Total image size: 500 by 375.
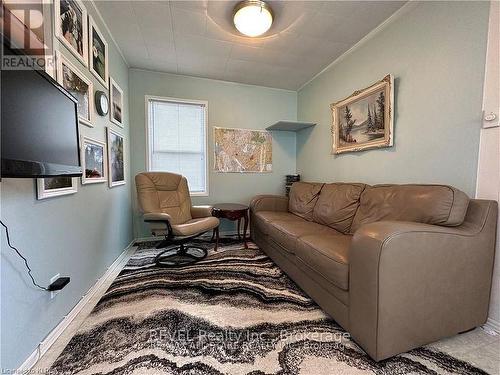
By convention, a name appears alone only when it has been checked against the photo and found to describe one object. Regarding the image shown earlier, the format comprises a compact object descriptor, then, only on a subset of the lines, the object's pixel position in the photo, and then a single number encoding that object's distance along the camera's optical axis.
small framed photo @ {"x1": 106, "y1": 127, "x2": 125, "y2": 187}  2.17
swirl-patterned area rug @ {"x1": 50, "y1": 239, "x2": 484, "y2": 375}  1.07
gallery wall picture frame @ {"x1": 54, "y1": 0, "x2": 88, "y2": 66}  1.32
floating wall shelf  3.18
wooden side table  2.70
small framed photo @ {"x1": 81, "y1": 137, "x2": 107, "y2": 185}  1.65
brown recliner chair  2.20
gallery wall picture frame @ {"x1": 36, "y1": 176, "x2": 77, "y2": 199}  1.14
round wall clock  1.88
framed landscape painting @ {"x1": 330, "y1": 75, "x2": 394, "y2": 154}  2.00
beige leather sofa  1.05
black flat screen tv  0.77
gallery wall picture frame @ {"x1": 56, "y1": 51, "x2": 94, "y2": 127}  1.34
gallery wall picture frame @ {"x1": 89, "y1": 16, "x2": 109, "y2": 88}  1.78
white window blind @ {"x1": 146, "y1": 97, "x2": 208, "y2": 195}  3.13
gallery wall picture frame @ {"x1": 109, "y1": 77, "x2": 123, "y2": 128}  2.25
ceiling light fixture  1.73
